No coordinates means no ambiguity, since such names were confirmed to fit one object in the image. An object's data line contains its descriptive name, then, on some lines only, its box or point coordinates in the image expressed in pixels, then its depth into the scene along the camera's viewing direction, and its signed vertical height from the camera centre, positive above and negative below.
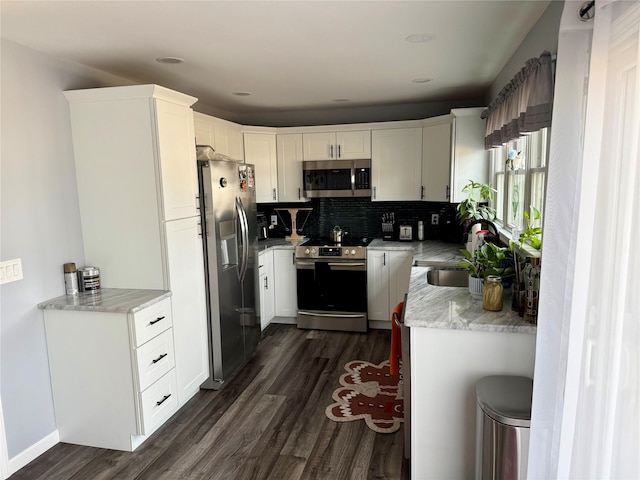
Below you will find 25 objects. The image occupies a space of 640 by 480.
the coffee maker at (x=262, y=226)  4.94 -0.41
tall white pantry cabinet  2.74 +0.04
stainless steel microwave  4.75 +0.14
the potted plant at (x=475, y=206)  3.53 -0.16
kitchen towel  2.46 -0.89
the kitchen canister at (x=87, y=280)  2.82 -0.57
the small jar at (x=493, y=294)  2.16 -0.54
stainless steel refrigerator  3.23 -0.54
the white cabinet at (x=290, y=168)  4.88 +0.26
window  2.57 +0.07
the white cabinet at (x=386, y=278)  4.39 -0.93
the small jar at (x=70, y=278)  2.74 -0.54
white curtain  1.15 -0.24
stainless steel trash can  1.67 -0.97
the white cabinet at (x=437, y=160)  4.28 +0.29
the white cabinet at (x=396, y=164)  4.59 +0.28
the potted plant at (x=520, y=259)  2.13 -0.37
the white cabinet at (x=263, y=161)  4.79 +0.34
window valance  1.94 +0.45
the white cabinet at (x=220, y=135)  3.85 +0.56
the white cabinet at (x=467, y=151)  4.03 +0.35
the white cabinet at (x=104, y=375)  2.55 -1.11
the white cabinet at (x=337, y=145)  4.71 +0.50
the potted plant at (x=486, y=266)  2.30 -0.43
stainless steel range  4.44 -1.00
